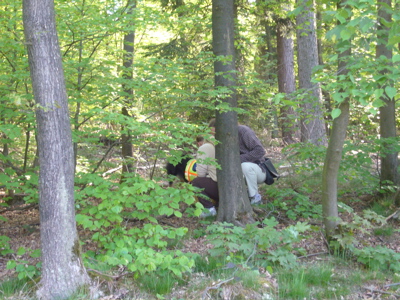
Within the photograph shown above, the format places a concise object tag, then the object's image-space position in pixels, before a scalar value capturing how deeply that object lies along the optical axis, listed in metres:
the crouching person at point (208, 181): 13.85
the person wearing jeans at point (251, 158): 13.93
